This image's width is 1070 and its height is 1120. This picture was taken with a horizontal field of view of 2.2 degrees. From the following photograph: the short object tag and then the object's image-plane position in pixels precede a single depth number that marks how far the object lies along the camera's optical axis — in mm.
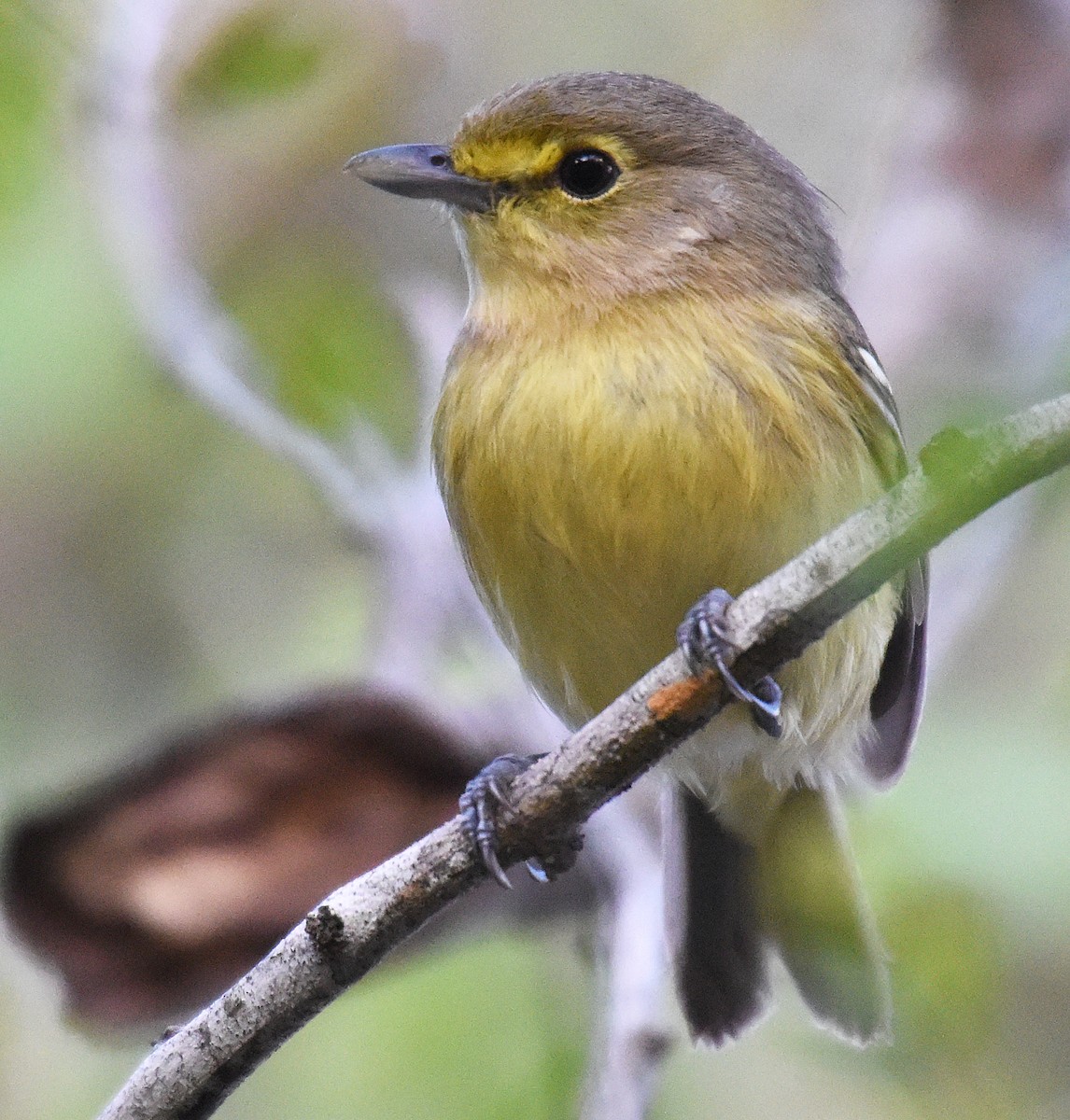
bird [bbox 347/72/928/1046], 2798
